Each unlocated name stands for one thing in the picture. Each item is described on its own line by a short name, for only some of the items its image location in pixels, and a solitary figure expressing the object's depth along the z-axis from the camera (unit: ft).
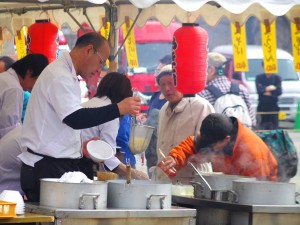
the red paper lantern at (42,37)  50.15
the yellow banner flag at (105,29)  48.09
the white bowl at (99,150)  31.27
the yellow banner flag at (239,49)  52.21
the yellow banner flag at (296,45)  47.99
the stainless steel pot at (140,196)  27.57
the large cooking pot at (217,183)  30.78
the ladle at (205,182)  30.96
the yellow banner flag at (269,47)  50.89
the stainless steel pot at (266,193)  28.84
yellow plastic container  25.53
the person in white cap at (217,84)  62.10
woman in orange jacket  32.36
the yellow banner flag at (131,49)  54.83
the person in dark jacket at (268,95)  93.65
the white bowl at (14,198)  27.04
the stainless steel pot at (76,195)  26.87
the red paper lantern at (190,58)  43.96
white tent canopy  46.08
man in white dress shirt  29.25
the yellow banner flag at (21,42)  58.69
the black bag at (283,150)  35.47
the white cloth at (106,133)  35.36
